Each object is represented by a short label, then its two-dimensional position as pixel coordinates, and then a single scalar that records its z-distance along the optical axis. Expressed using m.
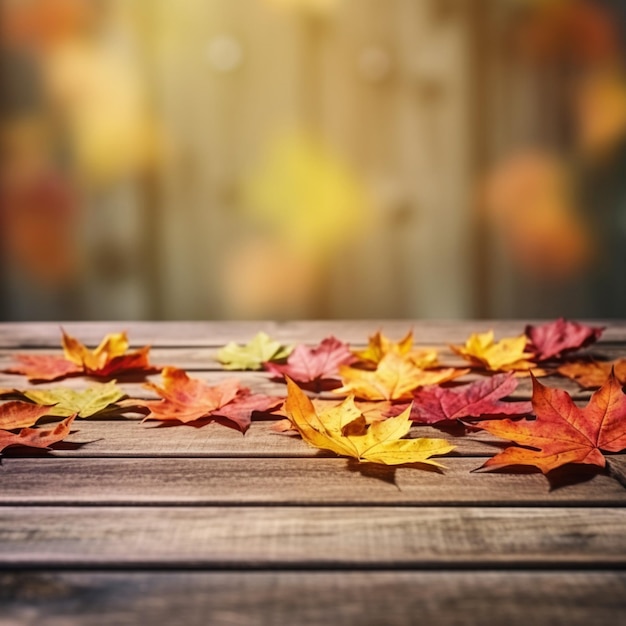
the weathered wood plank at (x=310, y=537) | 0.48
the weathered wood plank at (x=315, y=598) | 0.41
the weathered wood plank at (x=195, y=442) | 0.69
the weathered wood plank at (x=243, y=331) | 1.27
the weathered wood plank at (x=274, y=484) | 0.58
